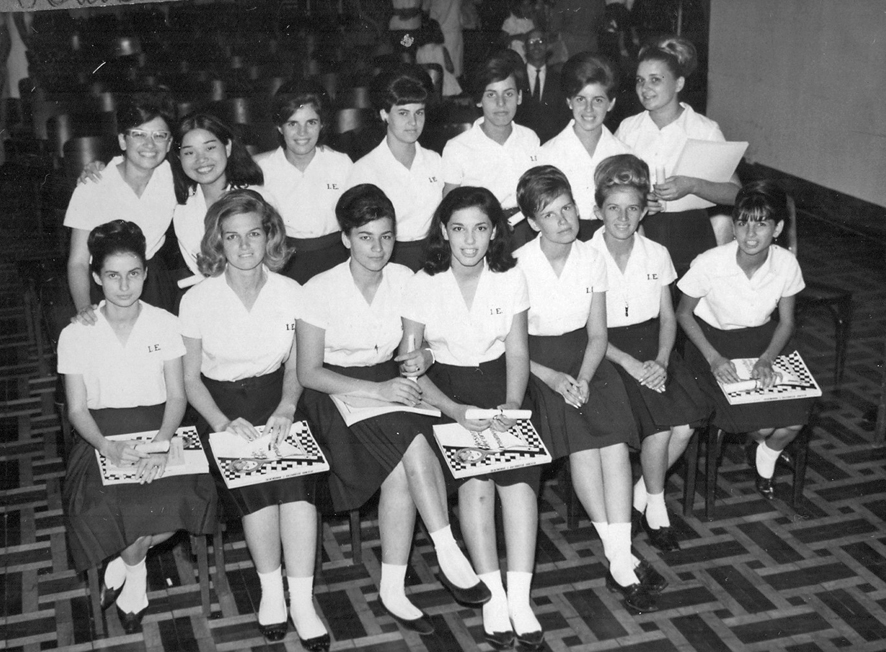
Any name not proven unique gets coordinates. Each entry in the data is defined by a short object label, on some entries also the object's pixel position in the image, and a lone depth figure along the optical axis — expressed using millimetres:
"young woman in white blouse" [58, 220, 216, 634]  3258
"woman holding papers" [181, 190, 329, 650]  3518
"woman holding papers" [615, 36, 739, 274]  4527
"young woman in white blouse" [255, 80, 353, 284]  4309
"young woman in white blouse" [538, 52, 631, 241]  4371
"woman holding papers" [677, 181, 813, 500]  4023
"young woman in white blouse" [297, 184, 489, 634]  3404
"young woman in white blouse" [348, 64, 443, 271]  4254
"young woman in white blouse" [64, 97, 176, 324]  4059
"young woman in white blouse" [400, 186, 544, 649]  3457
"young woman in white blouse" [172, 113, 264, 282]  4016
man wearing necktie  5457
